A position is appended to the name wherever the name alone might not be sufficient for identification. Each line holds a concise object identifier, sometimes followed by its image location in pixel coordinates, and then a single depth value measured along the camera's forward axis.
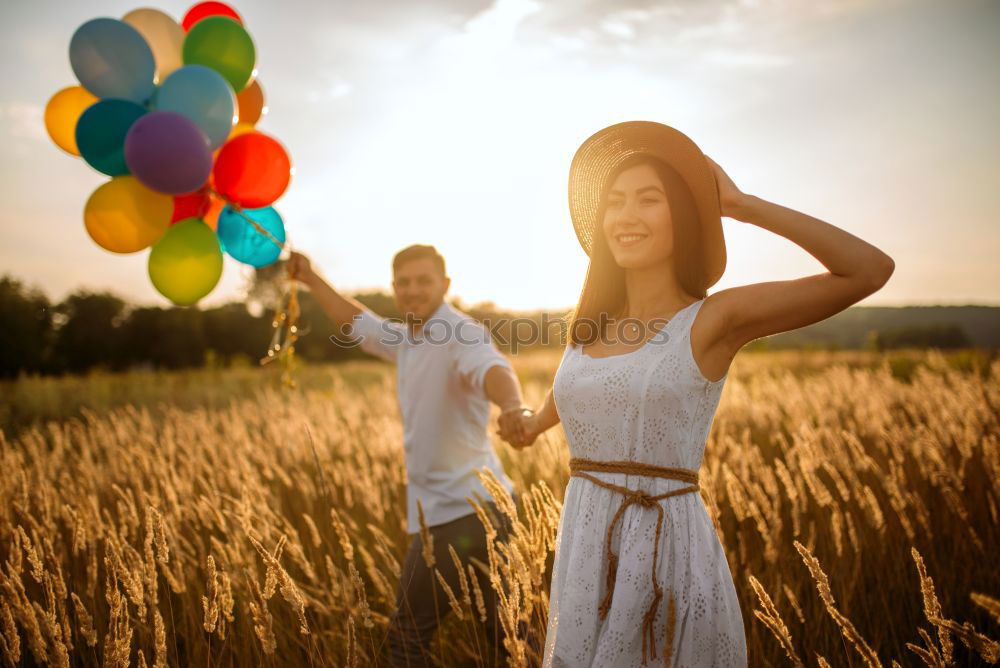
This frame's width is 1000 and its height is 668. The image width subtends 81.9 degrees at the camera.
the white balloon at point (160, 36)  3.00
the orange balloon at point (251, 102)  3.38
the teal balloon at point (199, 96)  2.70
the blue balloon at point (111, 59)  2.69
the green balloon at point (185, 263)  2.79
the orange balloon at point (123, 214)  2.70
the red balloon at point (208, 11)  3.24
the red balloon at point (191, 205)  2.94
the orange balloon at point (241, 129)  3.32
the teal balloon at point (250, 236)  3.07
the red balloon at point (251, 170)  2.90
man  2.55
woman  1.53
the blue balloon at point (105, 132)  2.70
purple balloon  2.52
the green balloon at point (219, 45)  2.96
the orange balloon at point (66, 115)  3.01
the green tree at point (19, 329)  33.53
